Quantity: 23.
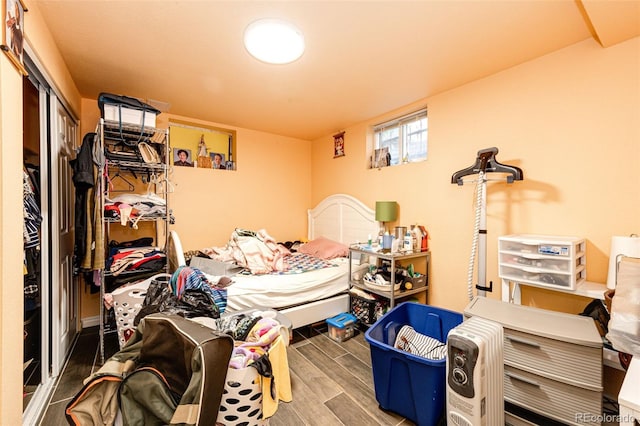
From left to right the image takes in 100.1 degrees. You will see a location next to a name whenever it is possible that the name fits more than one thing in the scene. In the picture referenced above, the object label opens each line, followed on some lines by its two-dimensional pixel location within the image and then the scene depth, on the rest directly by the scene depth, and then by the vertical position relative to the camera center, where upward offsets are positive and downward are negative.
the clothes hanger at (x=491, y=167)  1.95 +0.32
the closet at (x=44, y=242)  1.70 -0.22
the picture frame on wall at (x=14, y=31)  1.08 +0.77
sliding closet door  1.90 -0.19
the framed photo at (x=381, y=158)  3.21 +0.63
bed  2.25 -0.71
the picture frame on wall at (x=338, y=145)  3.78 +0.92
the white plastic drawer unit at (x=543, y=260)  1.61 -0.33
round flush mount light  1.64 +1.09
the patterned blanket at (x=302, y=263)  2.78 -0.61
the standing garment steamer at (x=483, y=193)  2.01 +0.12
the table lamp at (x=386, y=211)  2.90 -0.02
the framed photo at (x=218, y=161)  3.60 +0.66
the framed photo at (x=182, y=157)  3.33 +0.66
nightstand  2.40 -0.59
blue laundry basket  1.47 -0.99
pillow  3.32 -0.51
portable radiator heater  1.21 -0.78
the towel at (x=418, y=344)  1.79 -0.95
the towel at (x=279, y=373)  1.17 -0.75
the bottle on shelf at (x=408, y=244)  2.61 -0.34
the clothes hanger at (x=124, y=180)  2.84 +0.29
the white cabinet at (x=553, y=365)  1.29 -0.80
